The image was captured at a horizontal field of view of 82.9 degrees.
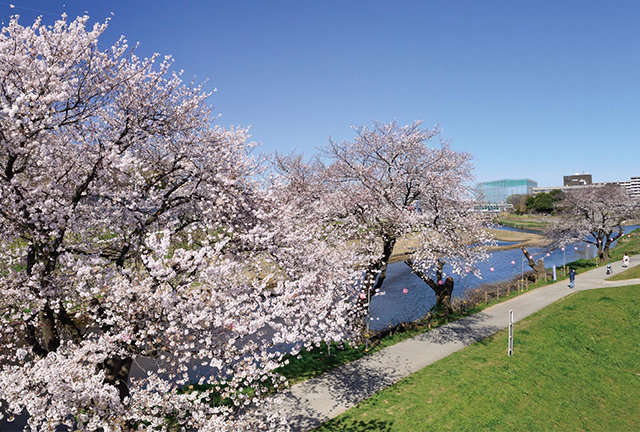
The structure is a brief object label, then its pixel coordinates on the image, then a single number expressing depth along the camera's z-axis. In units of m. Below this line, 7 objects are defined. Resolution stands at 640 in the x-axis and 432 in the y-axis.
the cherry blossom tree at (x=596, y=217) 36.44
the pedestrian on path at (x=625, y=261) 32.34
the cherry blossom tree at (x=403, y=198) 17.06
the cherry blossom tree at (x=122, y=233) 6.61
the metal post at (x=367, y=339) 15.77
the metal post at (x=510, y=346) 14.92
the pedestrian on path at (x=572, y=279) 26.52
